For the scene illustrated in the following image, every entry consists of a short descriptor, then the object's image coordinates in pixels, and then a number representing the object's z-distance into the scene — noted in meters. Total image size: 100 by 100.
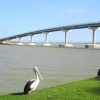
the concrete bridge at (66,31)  67.81
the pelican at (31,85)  7.15
